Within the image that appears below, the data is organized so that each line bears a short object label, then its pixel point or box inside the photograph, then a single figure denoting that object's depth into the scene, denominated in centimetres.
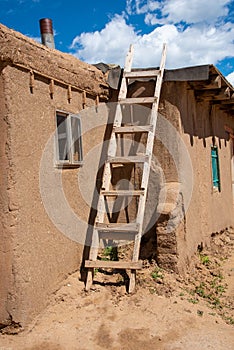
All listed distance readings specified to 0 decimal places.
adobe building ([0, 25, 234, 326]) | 465
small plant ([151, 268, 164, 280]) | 570
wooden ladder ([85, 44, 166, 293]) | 543
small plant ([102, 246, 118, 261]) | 636
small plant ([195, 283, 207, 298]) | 585
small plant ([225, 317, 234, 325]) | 517
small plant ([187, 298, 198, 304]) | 539
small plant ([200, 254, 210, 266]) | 701
